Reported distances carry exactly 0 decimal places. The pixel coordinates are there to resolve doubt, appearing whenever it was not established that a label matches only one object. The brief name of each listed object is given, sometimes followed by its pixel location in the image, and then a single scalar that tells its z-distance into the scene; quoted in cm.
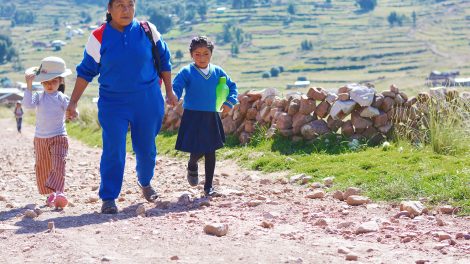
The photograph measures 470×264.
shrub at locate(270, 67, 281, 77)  12138
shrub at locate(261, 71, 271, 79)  11986
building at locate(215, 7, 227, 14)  19689
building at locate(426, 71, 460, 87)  9169
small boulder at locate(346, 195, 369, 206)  789
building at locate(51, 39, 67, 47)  16000
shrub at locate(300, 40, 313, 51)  14588
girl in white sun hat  806
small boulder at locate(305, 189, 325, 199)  841
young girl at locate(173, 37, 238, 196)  841
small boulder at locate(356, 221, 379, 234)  639
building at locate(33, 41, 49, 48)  17208
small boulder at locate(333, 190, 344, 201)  829
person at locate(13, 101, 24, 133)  2750
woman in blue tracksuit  750
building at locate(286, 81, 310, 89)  9058
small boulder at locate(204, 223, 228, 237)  621
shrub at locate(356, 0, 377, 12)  18950
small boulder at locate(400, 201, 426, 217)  721
